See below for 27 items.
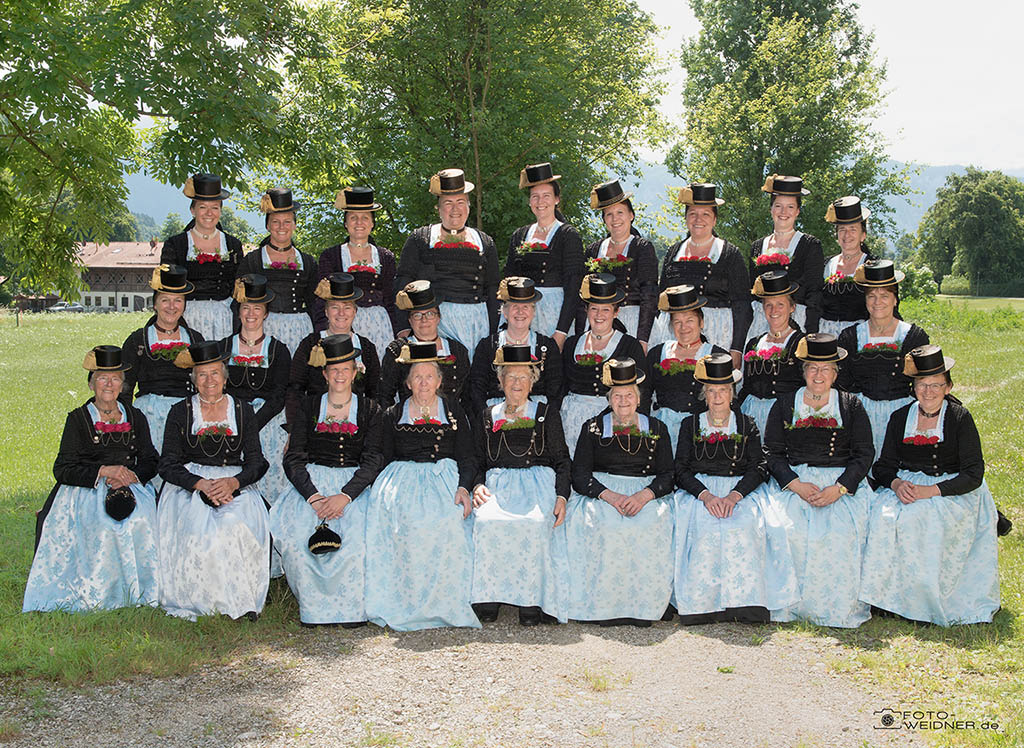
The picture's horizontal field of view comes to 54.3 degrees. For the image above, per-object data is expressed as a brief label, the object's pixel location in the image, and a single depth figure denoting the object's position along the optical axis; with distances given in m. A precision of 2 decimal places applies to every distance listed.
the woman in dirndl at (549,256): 7.22
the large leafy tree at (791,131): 25.09
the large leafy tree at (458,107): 16.09
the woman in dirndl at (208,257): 7.02
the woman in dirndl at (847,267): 6.98
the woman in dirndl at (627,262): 7.11
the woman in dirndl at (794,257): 7.04
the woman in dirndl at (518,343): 6.61
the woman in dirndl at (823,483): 6.09
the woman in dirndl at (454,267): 7.12
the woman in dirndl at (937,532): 6.07
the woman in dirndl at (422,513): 6.12
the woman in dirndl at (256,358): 6.62
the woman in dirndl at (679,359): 6.59
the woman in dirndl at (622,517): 6.15
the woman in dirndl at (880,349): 6.54
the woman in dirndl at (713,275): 7.12
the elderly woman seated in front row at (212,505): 6.02
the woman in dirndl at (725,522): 6.10
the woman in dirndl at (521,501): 6.14
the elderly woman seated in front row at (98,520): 6.21
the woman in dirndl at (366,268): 7.17
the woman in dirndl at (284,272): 7.06
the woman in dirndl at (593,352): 6.68
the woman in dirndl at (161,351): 6.67
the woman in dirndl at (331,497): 6.10
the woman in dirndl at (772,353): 6.61
